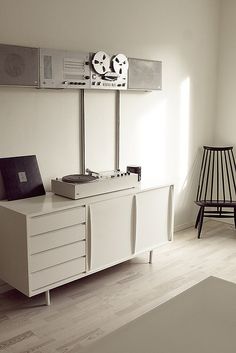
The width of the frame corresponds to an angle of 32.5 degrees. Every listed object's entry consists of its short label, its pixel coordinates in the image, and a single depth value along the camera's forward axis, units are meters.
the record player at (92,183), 2.91
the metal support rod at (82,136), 3.32
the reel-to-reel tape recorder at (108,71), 3.26
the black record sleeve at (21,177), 2.86
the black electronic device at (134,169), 3.51
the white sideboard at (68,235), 2.61
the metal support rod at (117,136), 3.60
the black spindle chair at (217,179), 4.59
